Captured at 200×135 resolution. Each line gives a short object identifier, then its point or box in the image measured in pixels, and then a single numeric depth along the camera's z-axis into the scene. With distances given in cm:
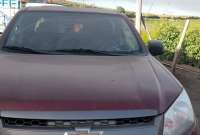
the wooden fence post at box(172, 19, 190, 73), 505
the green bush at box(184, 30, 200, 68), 535
